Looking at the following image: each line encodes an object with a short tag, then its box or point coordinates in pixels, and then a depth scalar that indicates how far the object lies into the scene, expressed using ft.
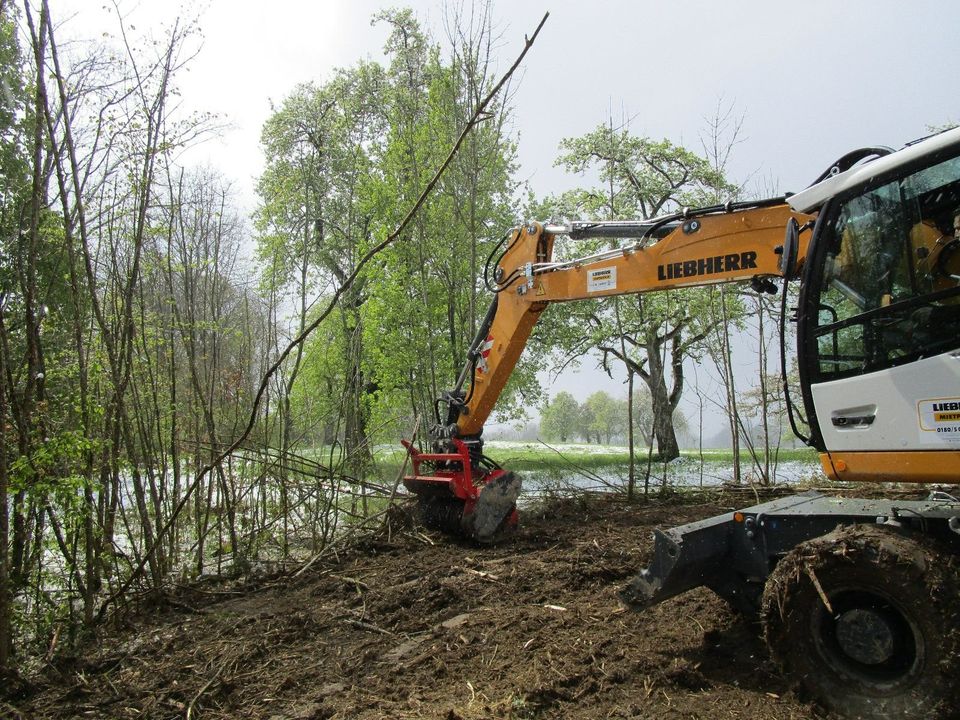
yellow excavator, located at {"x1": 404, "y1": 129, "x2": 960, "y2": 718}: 8.65
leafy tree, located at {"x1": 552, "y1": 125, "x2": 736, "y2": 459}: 46.55
